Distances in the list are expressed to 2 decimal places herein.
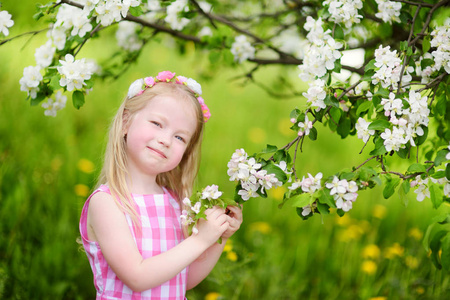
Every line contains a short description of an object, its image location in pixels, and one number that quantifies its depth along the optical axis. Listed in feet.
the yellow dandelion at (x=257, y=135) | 14.87
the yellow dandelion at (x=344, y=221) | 11.07
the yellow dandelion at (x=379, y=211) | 11.38
